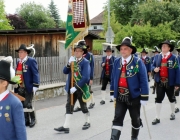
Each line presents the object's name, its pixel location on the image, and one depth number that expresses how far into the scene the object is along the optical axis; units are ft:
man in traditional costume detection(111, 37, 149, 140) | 19.24
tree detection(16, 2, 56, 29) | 197.52
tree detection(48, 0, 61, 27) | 299.17
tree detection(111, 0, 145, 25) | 169.68
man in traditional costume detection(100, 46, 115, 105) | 36.29
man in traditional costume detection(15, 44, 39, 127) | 24.52
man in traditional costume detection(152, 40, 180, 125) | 26.63
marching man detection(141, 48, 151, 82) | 49.90
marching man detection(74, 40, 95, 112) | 33.38
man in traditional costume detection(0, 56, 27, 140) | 11.33
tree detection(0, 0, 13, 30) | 116.59
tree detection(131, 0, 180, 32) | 114.11
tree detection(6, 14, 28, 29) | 159.74
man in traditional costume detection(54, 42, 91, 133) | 23.44
